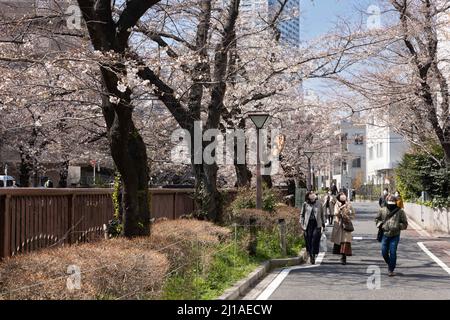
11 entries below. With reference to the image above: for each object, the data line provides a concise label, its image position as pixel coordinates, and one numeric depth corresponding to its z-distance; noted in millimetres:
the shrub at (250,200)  17516
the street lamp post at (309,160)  29952
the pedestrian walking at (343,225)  14250
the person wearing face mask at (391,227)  11945
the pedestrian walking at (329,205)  28594
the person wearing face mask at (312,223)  14488
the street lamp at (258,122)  15750
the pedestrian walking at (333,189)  34762
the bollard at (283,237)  14680
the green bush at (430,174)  26719
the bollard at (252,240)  13609
